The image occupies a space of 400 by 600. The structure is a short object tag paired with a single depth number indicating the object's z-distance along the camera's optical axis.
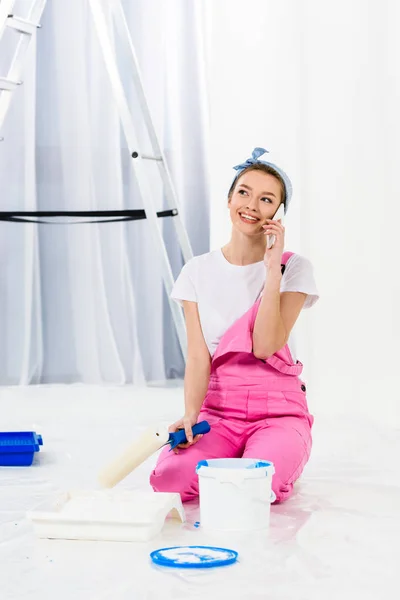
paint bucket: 3.49
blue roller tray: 4.43
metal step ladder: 5.37
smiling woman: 3.90
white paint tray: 3.38
